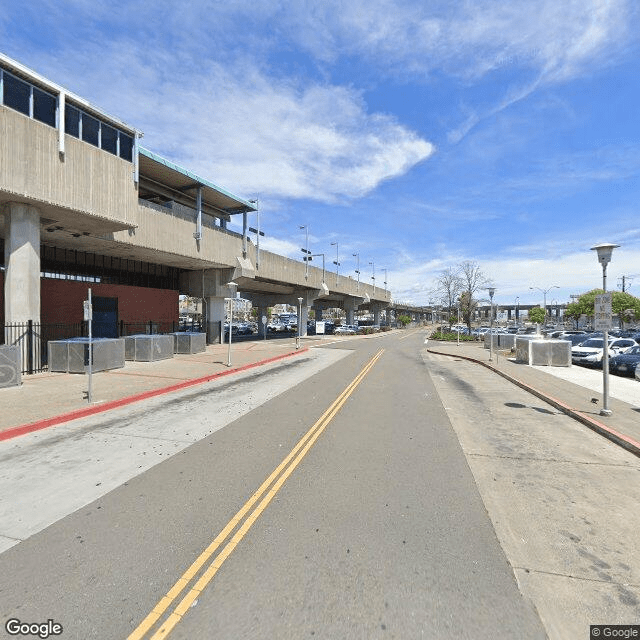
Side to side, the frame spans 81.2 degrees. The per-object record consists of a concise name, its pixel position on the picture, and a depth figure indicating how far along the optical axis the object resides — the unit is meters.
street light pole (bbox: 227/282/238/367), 17.77
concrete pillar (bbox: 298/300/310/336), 51.97
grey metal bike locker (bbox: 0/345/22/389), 12.06
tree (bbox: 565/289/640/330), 77.81
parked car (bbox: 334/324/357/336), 61.22
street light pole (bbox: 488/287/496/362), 28.19
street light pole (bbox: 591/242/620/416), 8.86
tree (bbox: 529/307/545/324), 106.03
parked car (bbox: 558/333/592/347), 27.61
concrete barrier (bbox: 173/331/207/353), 24.03
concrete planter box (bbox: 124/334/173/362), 19.72
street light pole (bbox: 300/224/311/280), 45.25
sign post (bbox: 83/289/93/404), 9.71
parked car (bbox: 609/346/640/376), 15.75
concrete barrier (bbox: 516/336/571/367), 19.02
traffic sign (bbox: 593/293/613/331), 8.45
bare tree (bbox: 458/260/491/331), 53.51
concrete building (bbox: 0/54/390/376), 14.23
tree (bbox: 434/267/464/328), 58.59
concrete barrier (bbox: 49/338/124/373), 15.57
